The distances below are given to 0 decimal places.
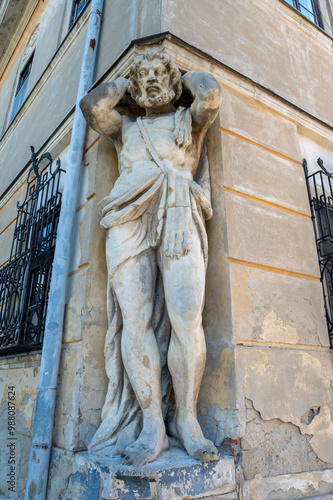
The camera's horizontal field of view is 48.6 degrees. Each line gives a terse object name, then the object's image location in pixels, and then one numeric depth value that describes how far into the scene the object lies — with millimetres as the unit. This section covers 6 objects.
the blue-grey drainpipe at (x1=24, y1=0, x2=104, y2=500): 2656
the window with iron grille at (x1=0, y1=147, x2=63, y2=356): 4012
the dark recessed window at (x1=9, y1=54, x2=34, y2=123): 8573
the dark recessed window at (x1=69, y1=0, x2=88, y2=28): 6301
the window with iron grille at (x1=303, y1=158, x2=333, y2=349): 3783
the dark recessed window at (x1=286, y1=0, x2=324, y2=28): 5766
